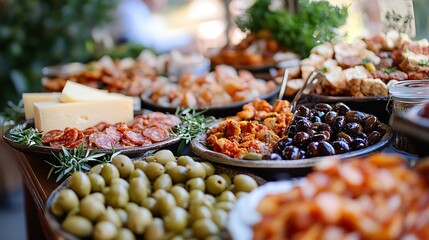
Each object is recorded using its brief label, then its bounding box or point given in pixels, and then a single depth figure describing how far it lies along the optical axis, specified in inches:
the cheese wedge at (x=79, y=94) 32.5
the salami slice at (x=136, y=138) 28.7
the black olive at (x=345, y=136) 25.6
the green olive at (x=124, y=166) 23.8
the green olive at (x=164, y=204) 20.9
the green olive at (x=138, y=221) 20.1
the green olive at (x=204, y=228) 19.6
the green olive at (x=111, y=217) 20.2
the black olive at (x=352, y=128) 26.2
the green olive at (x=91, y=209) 20.6
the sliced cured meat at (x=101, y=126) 31.3
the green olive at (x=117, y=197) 21.3
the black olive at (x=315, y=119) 27.5
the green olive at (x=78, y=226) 20.0
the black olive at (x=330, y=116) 27.2
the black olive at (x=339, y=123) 26.6
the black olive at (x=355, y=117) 27.3
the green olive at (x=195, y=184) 22.8
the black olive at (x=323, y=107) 28.4
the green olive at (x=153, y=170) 23.5
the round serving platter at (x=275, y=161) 23.6
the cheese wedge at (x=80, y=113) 31.2
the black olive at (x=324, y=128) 26.3
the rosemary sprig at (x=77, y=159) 26.0
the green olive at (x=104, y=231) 19.6
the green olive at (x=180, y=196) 21.7
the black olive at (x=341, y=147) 24.6
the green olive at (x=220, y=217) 20.1
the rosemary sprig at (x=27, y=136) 28.9
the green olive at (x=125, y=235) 19.6
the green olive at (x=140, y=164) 24.2
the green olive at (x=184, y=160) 24.4
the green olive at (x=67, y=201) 21.1
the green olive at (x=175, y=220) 19.9
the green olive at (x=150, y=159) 25.5
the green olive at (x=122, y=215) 20.6
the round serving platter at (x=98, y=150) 27.3
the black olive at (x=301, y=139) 25.1
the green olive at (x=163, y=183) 22.6
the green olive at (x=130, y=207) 21.0
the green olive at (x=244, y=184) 22.9
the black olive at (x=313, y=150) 24.3
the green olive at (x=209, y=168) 24.3
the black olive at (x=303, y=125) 26.4
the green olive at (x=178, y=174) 23.4
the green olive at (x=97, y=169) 23.8
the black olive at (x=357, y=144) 25.0
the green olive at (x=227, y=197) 22.1
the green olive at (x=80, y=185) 22.1
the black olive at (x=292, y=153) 24.1
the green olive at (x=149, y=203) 21.3
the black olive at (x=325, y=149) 24.3
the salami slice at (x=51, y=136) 29.0
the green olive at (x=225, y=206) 21.2
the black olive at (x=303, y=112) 27.9
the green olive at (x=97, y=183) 22.5
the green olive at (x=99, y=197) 21.6
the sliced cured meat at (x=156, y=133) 29.2
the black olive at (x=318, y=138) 25.1
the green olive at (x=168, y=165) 23.9
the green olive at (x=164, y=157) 25.0
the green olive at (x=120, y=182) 22.3
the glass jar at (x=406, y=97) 26.0
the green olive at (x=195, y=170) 23.4
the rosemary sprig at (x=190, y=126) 29.0
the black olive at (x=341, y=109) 28.2
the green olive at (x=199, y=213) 20.3
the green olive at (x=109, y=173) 23.1
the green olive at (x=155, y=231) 19.7
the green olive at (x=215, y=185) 23.0
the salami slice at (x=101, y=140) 28.2
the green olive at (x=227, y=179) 23.8
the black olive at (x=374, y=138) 25.9
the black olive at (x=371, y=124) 26.9
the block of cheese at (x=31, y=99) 35.3
